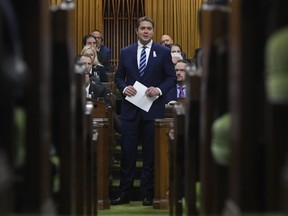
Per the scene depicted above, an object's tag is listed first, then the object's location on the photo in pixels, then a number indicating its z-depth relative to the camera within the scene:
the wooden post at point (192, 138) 4.29
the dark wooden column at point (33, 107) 2.86
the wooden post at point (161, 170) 9.00
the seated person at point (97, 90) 10.30
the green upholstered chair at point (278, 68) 2.53
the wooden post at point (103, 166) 8.73
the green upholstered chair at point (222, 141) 3.37
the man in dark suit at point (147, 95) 9.33
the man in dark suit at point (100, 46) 14.85
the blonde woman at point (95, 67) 11.22
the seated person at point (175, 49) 12.21
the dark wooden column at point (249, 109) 2.95
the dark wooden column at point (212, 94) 3.59
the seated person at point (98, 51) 13.41
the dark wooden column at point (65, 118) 3.73
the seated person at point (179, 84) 9.67
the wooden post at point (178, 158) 5.24
